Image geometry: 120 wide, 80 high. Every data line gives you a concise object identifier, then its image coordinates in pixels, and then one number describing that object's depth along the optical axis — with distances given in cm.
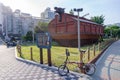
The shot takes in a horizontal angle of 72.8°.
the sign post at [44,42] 530
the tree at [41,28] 2310
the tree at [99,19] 3052
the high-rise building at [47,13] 5004
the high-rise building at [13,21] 3410
